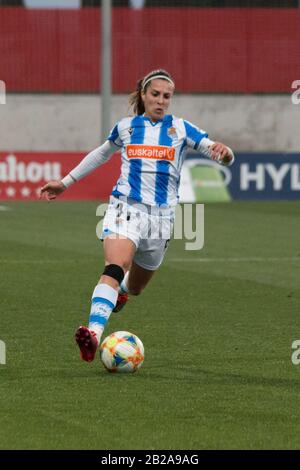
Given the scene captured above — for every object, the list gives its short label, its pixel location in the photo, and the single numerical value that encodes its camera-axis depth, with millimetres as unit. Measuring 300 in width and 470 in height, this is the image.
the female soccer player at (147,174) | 19031
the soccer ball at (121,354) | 17844
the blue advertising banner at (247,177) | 59500
